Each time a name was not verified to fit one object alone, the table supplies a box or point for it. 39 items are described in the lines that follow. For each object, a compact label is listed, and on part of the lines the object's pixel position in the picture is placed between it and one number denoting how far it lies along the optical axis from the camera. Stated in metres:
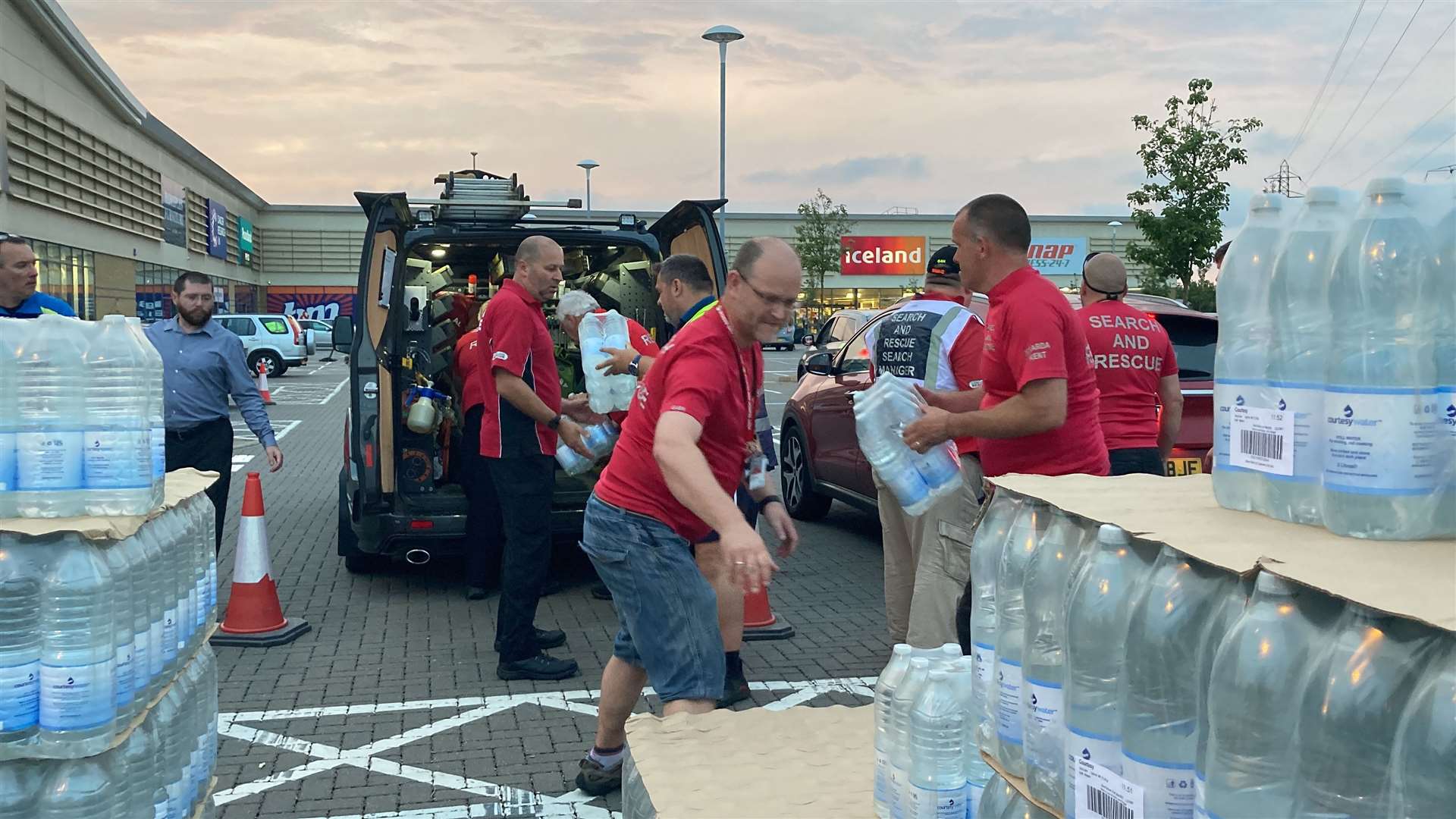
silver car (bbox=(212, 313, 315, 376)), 34.09
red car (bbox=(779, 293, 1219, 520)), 6.76
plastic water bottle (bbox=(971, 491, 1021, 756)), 2.47
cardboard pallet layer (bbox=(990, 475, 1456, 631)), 1.51
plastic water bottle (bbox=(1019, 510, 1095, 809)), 2.20
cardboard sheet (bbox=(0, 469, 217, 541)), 2.71
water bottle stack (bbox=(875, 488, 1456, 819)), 1.52
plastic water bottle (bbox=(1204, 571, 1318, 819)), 1.64
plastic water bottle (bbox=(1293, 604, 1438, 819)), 1.50
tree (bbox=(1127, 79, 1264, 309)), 26.98
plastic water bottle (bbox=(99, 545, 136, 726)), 2.82
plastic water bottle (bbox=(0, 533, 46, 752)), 2.67
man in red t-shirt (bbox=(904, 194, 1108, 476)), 3.95
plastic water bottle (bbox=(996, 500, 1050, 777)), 2.34
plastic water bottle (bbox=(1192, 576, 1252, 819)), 1.76
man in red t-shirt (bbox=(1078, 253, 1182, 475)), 5.75
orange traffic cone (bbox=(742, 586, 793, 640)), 6.88
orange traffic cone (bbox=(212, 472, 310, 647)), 6.68
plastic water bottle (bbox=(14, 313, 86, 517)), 2.85
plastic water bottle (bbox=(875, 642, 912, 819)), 2.73
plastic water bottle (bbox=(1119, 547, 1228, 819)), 1.85
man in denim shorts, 3.65
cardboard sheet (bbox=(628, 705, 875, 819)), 2.93
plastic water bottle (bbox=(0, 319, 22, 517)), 2.82
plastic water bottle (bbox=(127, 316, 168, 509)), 3.14
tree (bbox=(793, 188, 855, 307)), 56.12
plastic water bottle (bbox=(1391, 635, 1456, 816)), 1.42
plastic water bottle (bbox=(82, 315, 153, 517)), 2.94
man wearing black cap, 4.75
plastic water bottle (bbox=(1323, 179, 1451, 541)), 1.78
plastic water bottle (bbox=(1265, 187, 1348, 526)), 1.92
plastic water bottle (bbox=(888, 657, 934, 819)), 2.65
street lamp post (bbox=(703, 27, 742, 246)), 28.58
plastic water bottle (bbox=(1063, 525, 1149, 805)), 1.99
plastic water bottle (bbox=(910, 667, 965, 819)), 2.59
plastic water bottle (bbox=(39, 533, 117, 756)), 2.71
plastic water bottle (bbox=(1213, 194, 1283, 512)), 2.08
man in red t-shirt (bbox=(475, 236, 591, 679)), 5.80
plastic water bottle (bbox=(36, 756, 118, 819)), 2.75
